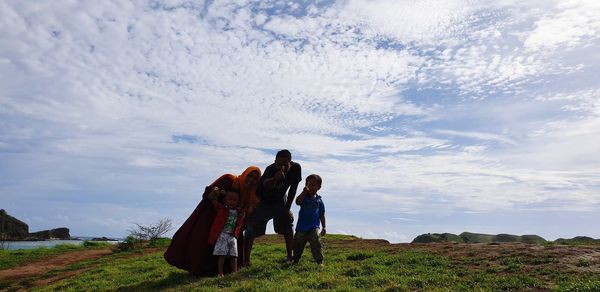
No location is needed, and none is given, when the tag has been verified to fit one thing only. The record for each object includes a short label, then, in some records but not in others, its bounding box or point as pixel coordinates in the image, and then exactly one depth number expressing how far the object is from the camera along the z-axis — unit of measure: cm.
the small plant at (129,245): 2057
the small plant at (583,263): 821
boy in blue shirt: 931
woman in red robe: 926
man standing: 927
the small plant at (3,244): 2584
